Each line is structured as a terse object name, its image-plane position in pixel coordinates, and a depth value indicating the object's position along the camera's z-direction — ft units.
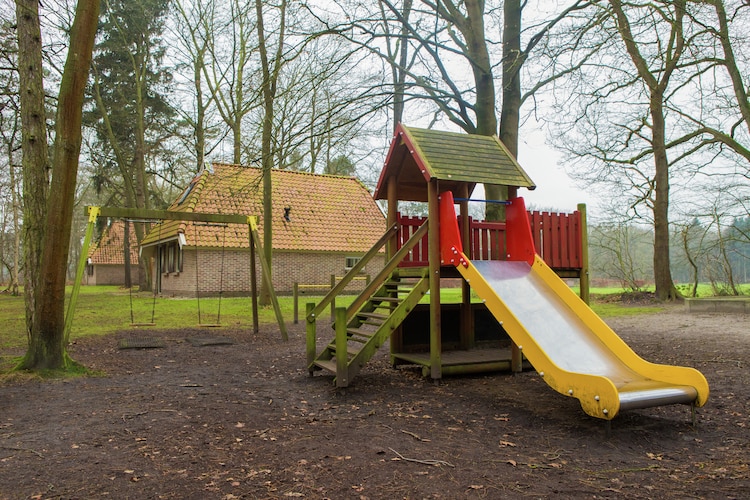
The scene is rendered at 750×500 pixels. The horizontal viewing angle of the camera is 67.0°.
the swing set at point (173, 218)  30.87
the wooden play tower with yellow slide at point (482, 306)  17.02
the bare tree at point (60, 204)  23.63
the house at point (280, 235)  77.30
